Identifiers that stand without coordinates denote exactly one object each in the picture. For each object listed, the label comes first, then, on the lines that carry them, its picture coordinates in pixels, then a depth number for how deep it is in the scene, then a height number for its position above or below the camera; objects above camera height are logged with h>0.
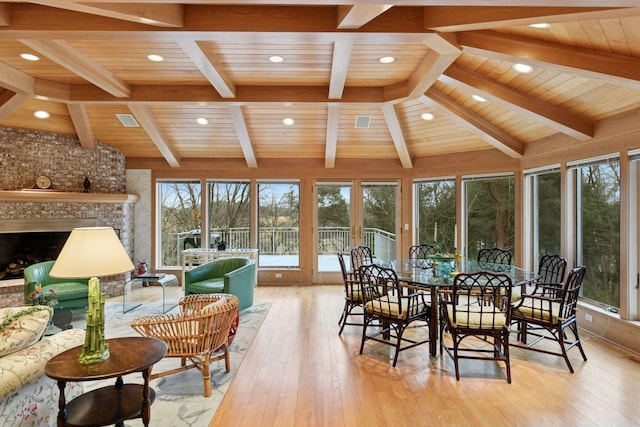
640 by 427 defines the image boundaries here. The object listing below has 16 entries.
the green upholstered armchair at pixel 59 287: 4.71 -0.93
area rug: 2.67 -1.46
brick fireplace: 5.80 +0.53
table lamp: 2.22 -0.31
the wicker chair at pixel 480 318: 3.27 -0.95
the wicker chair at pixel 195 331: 2.90 -0.92
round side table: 2.03 -1.06
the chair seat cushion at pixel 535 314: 3.51 -0.97
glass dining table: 3.70 -0.64
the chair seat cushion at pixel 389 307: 3.64 -0.93
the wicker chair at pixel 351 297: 4.41 -0.97
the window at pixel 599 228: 4.32 -0.14
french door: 7.48 -0.03
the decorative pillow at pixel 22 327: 2.22 -0.69
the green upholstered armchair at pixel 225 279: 5.01 -0.90
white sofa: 2.03 -0.87
